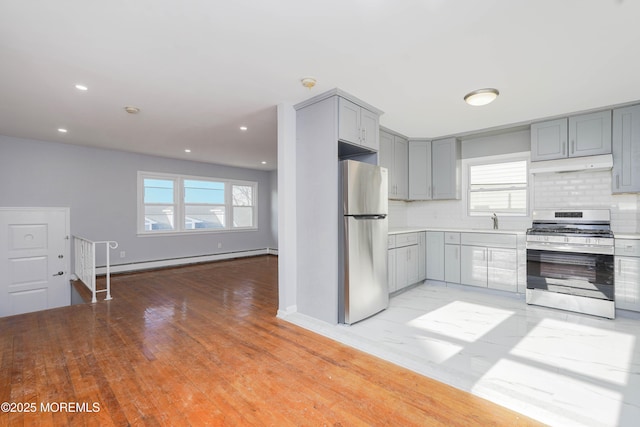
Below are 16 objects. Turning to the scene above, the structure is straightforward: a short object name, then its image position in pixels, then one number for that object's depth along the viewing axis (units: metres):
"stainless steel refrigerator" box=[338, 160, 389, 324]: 2.98
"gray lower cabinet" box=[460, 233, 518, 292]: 3.90
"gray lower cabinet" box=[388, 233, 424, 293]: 3.91
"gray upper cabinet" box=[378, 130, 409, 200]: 4.39
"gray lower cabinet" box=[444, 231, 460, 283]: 4.36
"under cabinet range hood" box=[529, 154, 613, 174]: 3.45
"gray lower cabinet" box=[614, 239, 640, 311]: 3.13
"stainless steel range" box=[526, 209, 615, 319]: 3.23
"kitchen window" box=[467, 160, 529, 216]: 4.38
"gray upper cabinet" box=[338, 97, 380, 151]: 3.04
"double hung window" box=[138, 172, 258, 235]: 6.59
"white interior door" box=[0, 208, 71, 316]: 4.59
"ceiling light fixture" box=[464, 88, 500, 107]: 2.95
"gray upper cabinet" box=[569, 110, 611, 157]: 3.48
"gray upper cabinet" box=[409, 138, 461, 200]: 4.73
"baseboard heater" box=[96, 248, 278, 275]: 6.10
